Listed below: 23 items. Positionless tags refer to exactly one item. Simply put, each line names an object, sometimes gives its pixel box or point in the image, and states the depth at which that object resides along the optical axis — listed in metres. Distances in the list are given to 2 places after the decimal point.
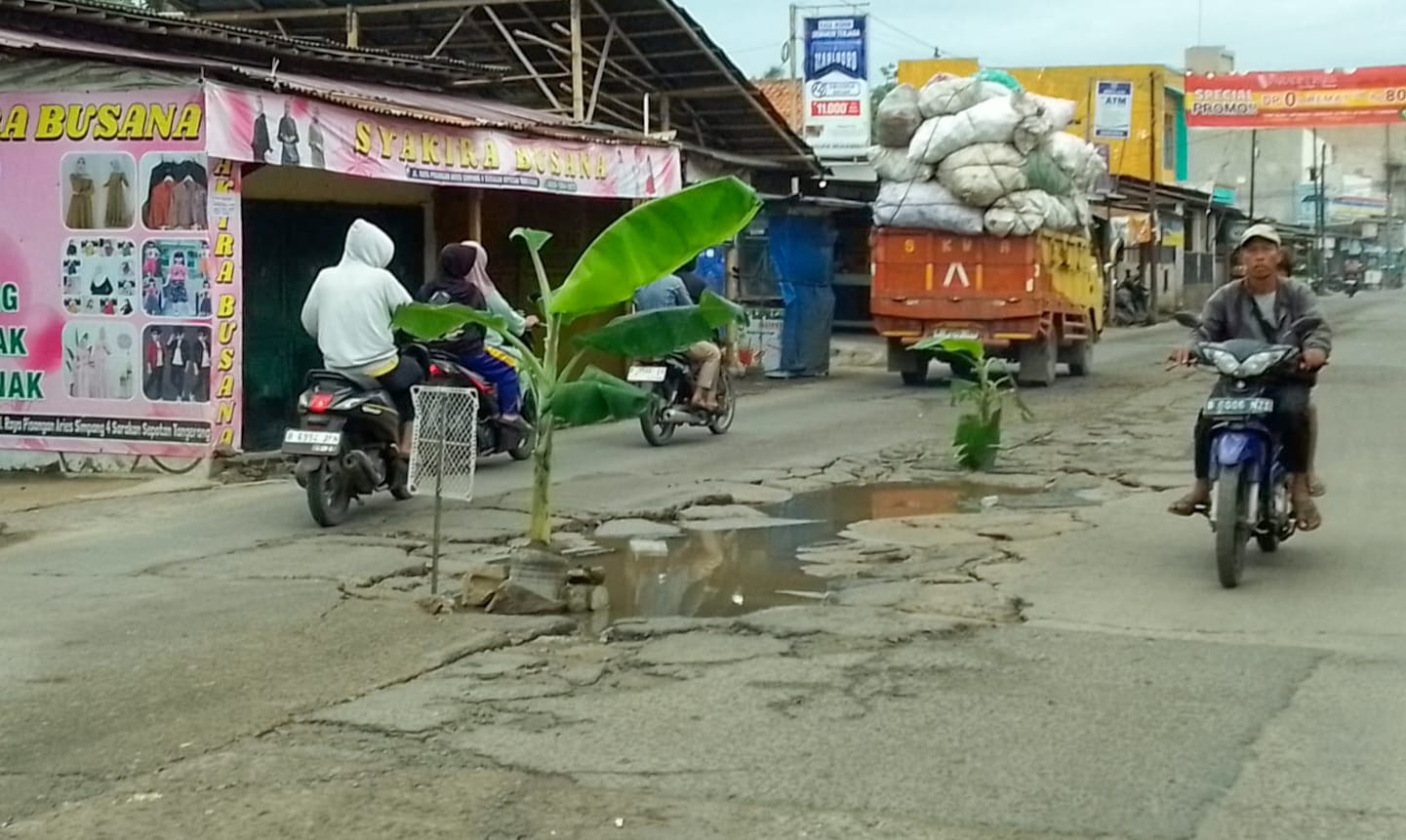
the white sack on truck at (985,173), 19.88
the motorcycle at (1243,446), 8.14
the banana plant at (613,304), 7.65
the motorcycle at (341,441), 10.23
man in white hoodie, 10.75
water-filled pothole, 8.24
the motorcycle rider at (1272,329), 8.52
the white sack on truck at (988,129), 20.05
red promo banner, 37.06
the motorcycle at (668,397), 14.72
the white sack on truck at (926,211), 20.23
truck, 20.27
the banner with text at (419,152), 12.34
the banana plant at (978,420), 12.88
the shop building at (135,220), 12.31
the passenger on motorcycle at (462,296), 12.13
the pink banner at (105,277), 12.41
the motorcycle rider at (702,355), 14.68
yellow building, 51.91
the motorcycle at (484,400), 11.91
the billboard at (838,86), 34.69
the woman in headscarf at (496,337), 12.05
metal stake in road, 8.35
